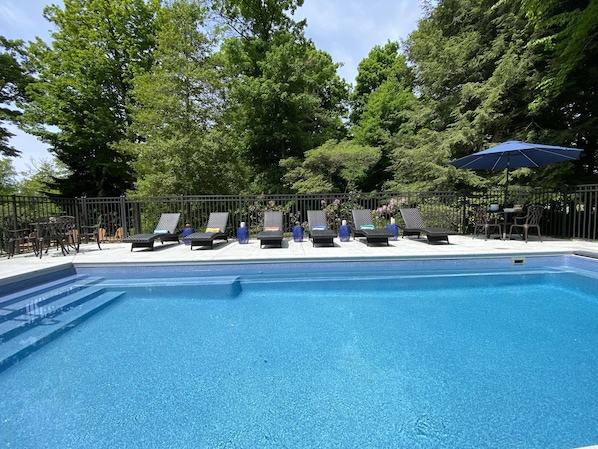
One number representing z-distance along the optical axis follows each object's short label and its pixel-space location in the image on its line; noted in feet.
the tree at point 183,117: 40.14
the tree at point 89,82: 56.49
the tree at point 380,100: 62.58
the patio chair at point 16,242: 23.40
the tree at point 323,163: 44.50
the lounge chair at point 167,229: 28.29
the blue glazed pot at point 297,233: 30.55
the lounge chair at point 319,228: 25.21
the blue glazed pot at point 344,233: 29.91
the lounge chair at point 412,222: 29.01
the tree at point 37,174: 82.94
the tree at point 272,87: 50.06
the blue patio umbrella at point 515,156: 23.75
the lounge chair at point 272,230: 25.96
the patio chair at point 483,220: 29.17
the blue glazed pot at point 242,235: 30.01
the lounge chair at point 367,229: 25.26
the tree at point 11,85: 54.80
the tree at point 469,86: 36.45
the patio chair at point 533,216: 26.73
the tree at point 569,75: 29.52
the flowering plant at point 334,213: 35.65
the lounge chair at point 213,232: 25.41
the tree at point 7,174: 79.19
